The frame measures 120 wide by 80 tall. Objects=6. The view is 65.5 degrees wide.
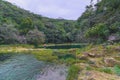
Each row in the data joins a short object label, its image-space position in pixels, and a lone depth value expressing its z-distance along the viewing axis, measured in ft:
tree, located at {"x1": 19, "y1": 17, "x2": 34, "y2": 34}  129.65
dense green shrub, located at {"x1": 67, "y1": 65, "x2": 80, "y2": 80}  27.57
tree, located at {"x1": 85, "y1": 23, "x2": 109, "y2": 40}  65.83
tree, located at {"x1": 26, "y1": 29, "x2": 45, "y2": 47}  118.49
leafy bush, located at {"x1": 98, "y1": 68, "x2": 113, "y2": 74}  26.23
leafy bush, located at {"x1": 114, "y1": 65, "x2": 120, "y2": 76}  26.43
